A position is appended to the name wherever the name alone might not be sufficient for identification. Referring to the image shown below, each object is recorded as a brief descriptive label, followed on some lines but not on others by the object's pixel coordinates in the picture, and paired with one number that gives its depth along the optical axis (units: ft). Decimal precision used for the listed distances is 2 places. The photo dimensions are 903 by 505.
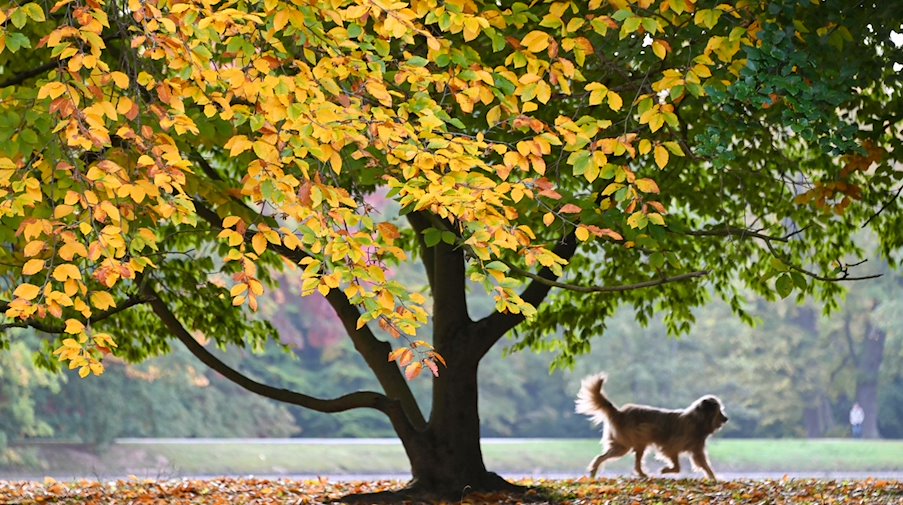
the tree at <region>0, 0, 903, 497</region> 39.70
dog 89.45
